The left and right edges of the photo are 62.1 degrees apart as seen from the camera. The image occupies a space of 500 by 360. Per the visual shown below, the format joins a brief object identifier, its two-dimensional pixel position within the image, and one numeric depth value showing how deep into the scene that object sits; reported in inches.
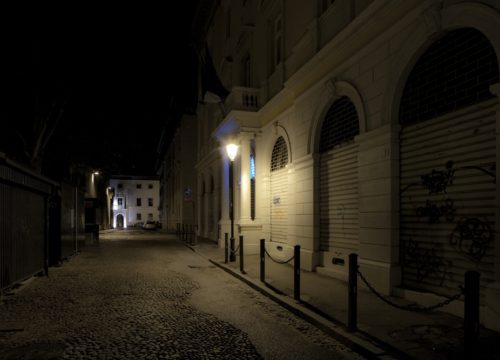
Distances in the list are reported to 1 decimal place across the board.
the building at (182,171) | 1626.8
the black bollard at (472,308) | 164.6
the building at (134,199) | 3159.5
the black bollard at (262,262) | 402.0
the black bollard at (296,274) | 317.7
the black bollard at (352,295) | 233.8
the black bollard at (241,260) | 474.3
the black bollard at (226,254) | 568.4
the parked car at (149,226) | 2203.5
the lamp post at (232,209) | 568.3
